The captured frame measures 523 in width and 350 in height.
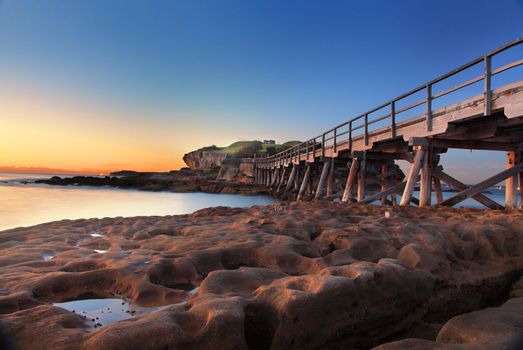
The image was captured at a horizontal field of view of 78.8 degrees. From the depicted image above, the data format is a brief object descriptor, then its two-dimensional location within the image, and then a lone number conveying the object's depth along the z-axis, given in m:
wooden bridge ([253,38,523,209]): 7.25
